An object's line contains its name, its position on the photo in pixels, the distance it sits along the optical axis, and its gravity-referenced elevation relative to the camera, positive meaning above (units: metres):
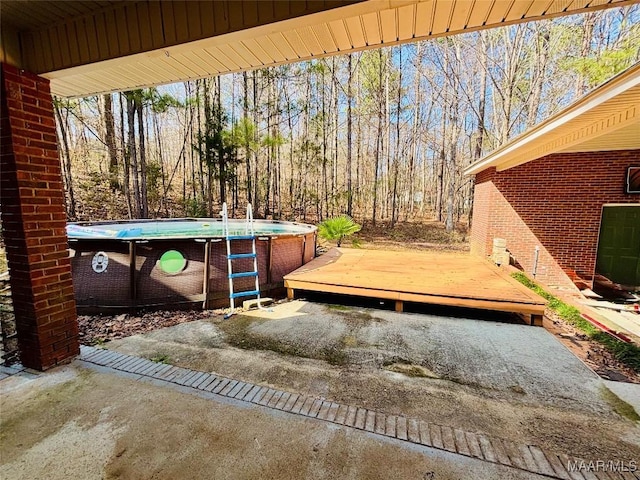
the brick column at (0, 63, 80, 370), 2.24 -0.10
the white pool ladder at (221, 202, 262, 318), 4.36 -1.04
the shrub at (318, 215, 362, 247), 9.25 -0.71
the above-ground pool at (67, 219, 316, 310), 4.09 -0.95
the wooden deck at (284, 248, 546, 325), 4.16 -1.33
